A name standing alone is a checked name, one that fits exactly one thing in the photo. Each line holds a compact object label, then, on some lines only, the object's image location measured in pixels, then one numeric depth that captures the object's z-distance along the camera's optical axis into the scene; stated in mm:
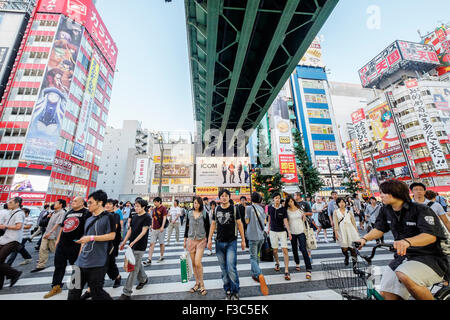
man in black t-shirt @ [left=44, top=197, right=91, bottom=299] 3412
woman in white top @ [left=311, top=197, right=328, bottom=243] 9325
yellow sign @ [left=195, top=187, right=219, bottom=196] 28827
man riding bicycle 1746
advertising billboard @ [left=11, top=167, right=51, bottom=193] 24328
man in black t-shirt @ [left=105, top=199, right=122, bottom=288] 4043
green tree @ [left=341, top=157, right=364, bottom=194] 31873
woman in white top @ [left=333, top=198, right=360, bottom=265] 5023
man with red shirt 6029
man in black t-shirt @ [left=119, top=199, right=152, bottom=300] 3758
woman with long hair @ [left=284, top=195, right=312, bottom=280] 4492
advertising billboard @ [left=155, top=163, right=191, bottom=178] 40656
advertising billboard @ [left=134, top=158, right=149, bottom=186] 43656
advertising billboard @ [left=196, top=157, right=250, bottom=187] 21219
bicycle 1832
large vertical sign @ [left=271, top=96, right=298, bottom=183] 33956
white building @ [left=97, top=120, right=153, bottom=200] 57469
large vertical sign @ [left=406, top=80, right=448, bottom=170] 30828
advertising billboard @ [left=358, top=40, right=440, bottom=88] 43438
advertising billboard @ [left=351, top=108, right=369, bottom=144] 42469
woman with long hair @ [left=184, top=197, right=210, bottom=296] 3672
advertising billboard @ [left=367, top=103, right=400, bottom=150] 39406
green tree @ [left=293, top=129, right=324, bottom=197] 27016
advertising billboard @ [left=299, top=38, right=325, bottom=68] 48272
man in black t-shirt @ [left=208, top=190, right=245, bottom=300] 3301
